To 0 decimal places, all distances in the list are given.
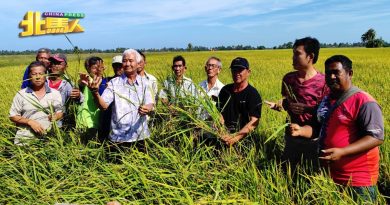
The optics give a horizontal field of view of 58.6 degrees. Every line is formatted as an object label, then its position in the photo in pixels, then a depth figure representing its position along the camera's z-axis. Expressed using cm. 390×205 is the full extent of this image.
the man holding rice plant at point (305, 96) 287
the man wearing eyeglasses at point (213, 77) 382
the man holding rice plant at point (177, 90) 328
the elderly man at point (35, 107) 354
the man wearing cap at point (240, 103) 328
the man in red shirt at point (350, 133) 216
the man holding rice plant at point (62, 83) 373
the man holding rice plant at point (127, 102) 343
